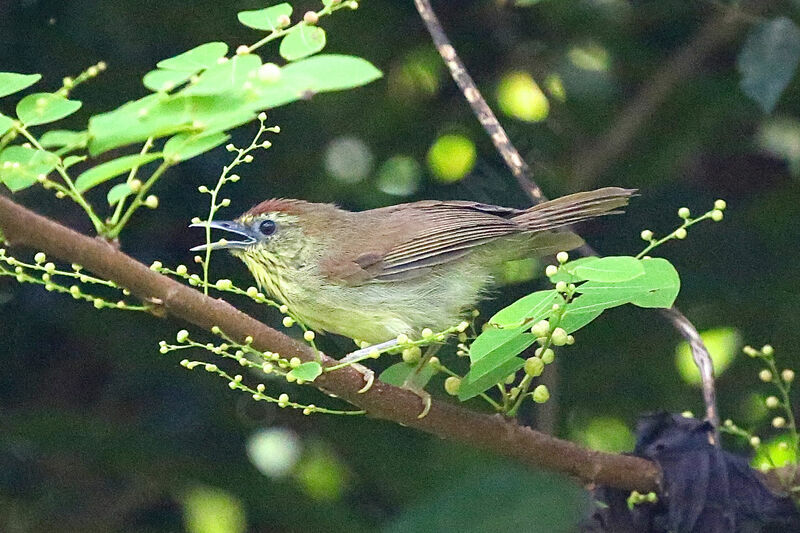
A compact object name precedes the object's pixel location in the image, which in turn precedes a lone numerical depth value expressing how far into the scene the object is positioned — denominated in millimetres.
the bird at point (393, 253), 7281
